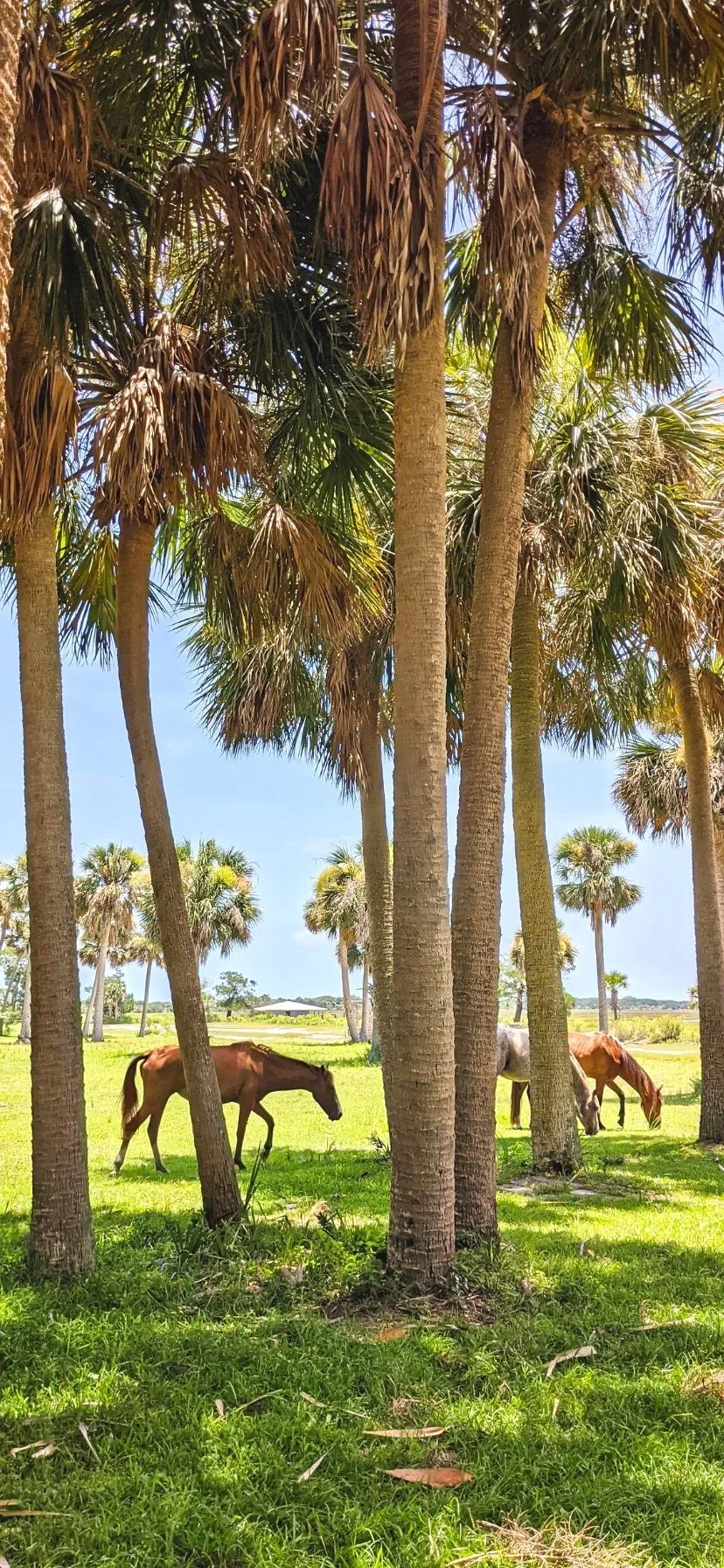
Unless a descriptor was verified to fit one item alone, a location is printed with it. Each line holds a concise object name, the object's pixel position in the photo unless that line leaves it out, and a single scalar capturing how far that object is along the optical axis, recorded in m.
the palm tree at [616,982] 64.56
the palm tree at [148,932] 45.66
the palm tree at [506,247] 6.22
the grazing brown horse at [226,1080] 11.43
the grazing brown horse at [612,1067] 16.19
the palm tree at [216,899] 41.88
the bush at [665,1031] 54.75
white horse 16.41
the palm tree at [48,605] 6.05
